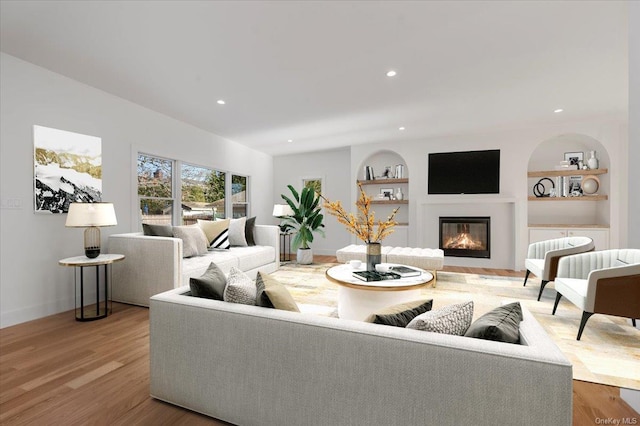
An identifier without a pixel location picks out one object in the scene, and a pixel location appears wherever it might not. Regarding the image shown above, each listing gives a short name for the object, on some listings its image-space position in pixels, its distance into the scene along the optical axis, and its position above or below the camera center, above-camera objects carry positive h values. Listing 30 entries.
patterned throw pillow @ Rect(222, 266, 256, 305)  1.50 -0.41
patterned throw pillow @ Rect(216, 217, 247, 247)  4.66 -0.36
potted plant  5.73 -0.15
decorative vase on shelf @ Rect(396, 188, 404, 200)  5.96 +0.38
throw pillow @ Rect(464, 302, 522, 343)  1.07 -0.43
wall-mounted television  5.27 +0.76
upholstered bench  3.94 -0.59
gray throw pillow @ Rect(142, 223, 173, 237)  3.53 -0.21
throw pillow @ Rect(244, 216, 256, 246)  4.85 -0.30
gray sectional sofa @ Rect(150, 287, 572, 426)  0.95 -0.61
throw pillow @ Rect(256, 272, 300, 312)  1.44 -0.42
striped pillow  4.29 -0.28
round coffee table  2.47 -0.71
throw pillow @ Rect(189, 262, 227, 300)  1.62 -0.41
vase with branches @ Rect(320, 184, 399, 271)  2.71 -0.15
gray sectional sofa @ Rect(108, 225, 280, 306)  3.08 -0.59
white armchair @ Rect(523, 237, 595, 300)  3.26 -0.47
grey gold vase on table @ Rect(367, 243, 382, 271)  2.94 -0.41
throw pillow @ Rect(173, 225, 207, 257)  3.65 -0.34
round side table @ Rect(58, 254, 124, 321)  2.75 -0.65
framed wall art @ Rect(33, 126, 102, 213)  2.91 +0.46
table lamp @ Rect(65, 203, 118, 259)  2.78 -0.06
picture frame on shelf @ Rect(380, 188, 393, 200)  6.07 +0.43
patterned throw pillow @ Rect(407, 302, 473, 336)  1.13 -0.42
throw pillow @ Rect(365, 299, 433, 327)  1.25 -0.44
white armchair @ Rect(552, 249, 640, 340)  2.22 -0.62
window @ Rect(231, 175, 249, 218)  6.09 +0.37
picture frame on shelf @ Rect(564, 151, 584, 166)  4.99 +0.97
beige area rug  1.99 -1.01
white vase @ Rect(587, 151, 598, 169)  4.79 +0.87
